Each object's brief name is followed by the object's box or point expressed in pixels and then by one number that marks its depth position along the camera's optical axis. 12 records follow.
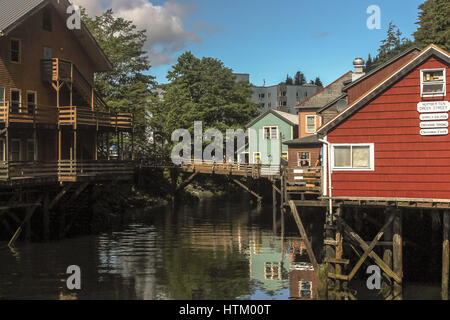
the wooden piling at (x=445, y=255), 19.05
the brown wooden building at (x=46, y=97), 31.25
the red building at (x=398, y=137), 19.20
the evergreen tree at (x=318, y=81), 188.75
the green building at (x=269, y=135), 59.78
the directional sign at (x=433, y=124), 19.17
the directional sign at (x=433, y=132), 19.12
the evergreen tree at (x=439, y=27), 48.55
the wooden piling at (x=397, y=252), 19.34
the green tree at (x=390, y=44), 94.73
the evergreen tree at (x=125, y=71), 54.81
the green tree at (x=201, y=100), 60.22
